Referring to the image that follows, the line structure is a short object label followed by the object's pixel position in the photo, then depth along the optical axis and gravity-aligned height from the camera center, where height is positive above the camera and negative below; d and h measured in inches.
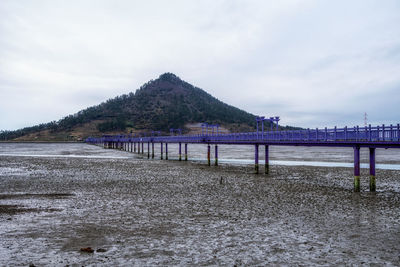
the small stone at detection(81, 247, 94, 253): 397.7 -128.0
